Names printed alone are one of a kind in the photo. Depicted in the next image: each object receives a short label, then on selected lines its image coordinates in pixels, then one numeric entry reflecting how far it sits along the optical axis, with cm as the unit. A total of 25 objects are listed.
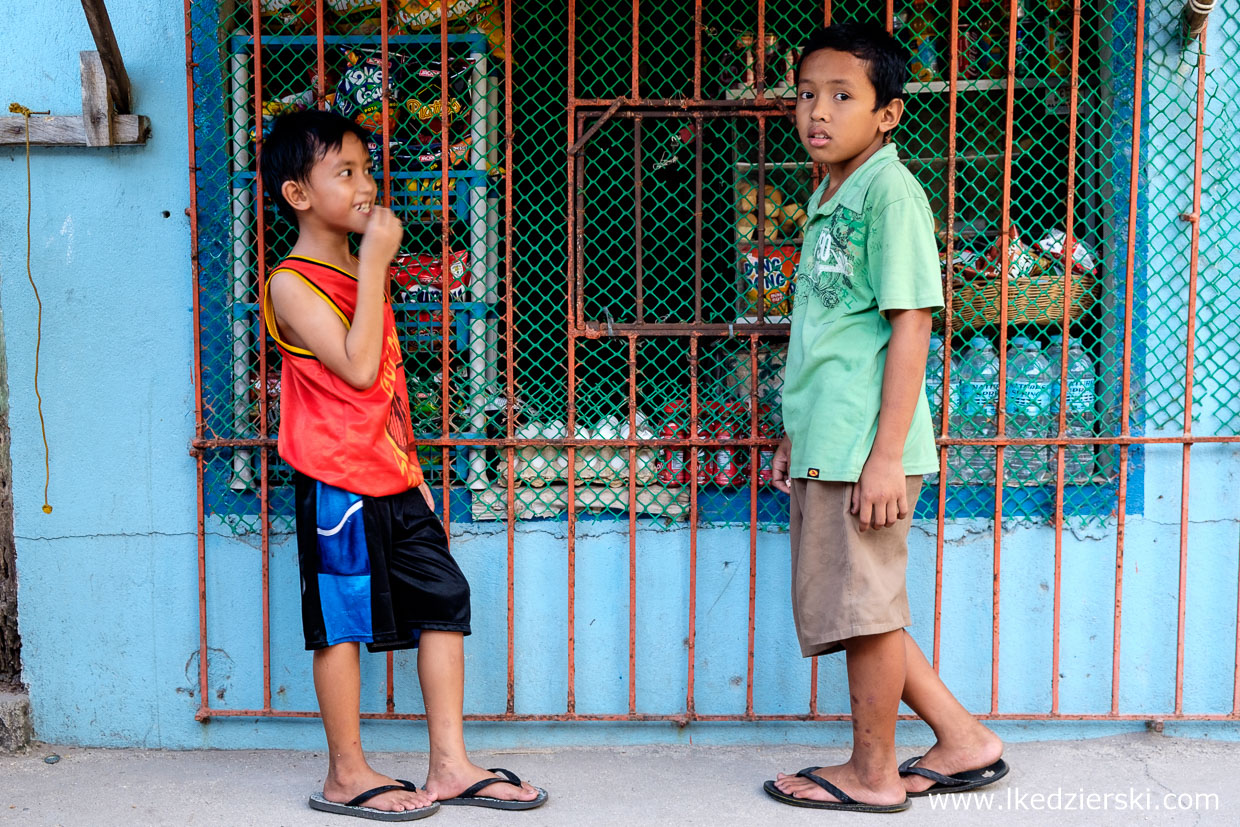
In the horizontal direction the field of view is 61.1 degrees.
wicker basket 298
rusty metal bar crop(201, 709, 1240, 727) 300
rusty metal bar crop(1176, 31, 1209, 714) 289
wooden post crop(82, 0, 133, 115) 271
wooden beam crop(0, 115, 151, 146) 293
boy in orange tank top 251
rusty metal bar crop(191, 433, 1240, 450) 290
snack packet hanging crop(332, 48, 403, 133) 302
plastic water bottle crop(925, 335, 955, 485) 307
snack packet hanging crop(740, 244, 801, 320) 307
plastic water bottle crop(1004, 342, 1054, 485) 306
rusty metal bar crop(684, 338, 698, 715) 294
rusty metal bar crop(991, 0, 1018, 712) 282
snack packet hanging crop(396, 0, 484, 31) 298
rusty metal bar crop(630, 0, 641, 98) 282
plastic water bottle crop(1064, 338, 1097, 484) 304
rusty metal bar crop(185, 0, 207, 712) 290
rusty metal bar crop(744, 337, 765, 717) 294
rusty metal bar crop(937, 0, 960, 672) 283
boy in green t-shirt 235
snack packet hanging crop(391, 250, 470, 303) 306
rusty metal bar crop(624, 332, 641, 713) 294
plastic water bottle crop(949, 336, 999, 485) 304
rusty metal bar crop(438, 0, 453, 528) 285
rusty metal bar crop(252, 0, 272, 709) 285
